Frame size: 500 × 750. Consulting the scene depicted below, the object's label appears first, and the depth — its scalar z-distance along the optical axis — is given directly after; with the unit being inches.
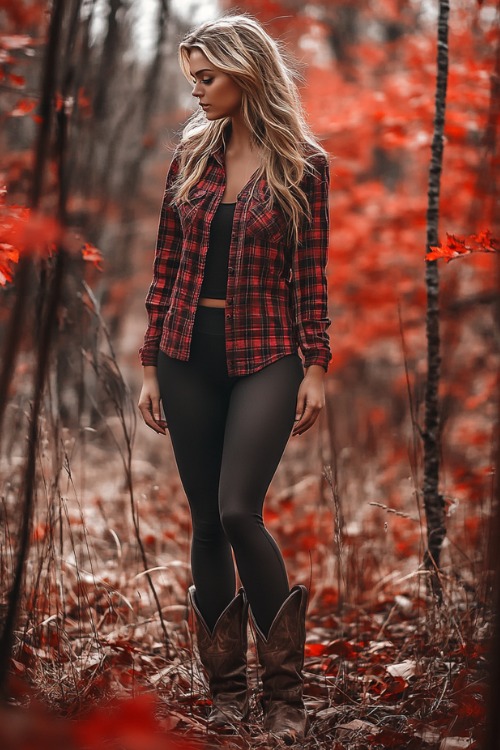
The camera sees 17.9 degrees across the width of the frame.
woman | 181.5
